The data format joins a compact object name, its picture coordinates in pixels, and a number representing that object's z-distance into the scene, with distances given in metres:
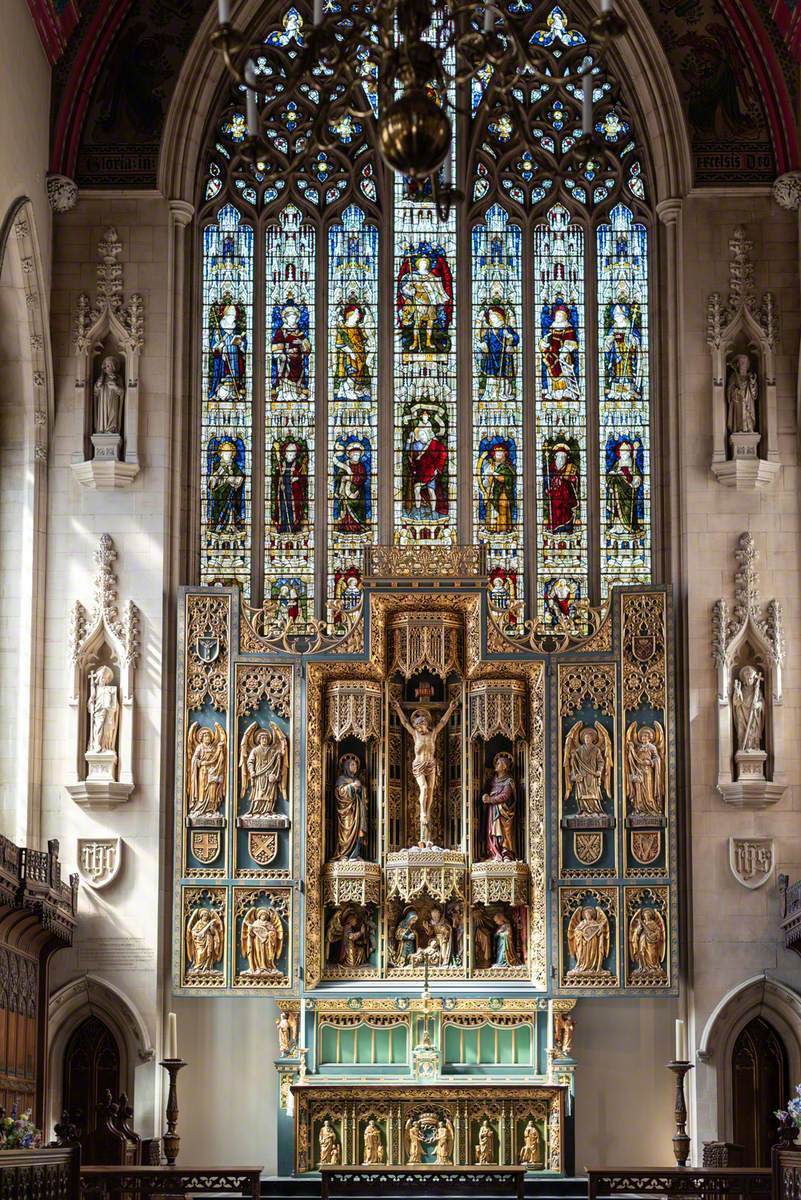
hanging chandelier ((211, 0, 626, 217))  11.65
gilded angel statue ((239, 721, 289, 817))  23.70
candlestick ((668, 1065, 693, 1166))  20.31
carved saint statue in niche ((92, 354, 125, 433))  24.36
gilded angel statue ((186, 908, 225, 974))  23.20
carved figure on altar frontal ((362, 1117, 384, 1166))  22.41
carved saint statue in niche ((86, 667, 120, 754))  23.52
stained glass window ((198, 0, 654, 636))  25.17
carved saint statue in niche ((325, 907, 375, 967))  23.69
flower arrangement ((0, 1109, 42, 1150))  16.12
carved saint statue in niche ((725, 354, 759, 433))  24.19
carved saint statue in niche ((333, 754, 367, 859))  23.78
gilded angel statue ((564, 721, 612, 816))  23.56
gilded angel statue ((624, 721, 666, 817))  23.50
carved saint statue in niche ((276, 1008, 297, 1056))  22.98
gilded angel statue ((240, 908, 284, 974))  23.27
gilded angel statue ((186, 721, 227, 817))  23.67
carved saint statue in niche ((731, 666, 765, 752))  23.36
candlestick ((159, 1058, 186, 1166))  20.94
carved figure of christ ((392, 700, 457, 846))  23.91
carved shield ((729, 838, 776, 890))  23.16
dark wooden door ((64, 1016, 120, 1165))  22.83
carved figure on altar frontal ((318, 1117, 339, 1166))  22.36
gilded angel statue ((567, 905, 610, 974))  23.12
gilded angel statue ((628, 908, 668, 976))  23.05
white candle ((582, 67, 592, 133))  13.04
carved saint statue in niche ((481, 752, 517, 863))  23.73
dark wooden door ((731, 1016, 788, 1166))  22.70
